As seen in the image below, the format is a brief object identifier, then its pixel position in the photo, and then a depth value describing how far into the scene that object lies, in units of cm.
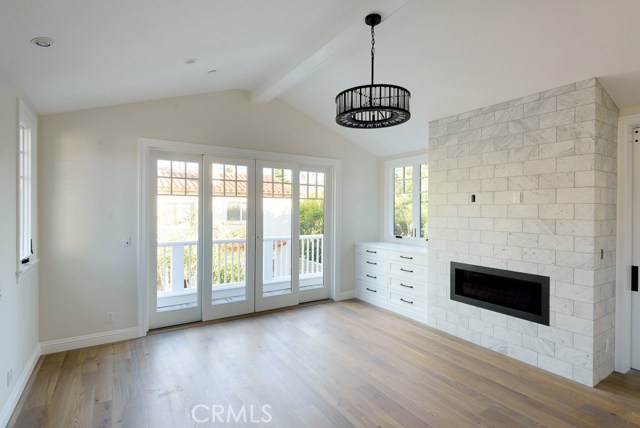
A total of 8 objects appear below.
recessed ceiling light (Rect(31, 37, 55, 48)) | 200
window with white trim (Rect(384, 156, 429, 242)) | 515
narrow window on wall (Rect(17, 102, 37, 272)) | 293
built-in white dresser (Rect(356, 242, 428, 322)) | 455
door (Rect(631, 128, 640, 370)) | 312
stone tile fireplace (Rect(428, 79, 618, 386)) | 290
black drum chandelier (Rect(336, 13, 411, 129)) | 218
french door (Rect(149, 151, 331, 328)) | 424
